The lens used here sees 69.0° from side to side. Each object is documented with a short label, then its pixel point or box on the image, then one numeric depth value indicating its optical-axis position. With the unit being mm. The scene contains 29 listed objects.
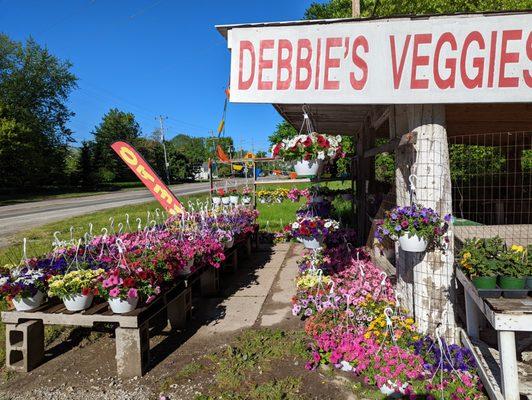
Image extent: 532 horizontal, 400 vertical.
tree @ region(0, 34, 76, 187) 32713
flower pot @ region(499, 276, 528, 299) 3130
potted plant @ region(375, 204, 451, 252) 3422
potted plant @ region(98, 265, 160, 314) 3701
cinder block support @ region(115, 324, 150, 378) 3764
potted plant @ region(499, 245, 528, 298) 3137
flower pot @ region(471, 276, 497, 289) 3178
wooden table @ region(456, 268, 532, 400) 2807
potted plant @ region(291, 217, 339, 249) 4883
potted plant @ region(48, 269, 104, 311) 3838
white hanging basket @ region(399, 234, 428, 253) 3432
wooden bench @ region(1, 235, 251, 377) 3770
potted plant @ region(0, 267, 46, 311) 3803
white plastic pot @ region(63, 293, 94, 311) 3857
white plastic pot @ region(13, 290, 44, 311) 3937
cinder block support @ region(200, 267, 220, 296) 6195
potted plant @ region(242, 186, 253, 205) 10461
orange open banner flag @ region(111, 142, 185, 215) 8711
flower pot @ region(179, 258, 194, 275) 4826
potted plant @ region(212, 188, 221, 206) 10211
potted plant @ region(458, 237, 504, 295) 3201
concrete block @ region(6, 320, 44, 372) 3930
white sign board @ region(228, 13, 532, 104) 3092
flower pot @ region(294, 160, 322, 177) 4180
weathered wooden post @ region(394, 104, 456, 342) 3699
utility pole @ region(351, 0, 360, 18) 6434
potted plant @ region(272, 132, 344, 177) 4121
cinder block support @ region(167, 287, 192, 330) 4871
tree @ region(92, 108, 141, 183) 47009
